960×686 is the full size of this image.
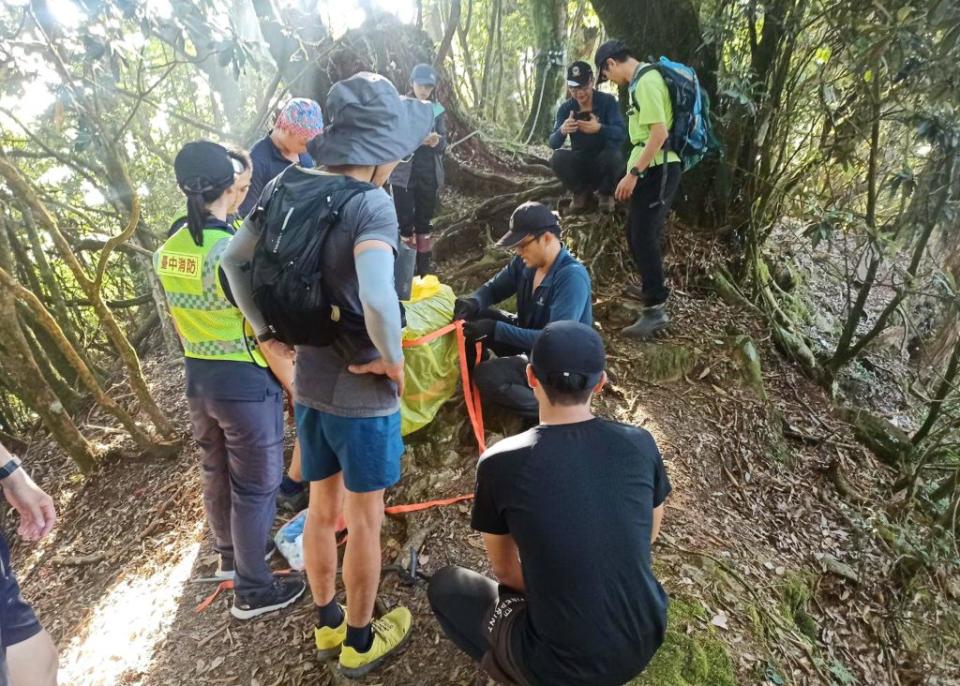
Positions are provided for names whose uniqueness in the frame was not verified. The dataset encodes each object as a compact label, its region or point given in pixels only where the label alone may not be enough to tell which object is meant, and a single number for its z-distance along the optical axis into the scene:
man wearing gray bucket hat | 1.92
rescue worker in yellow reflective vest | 2.57
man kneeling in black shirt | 1.81
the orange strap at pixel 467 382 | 3.46
